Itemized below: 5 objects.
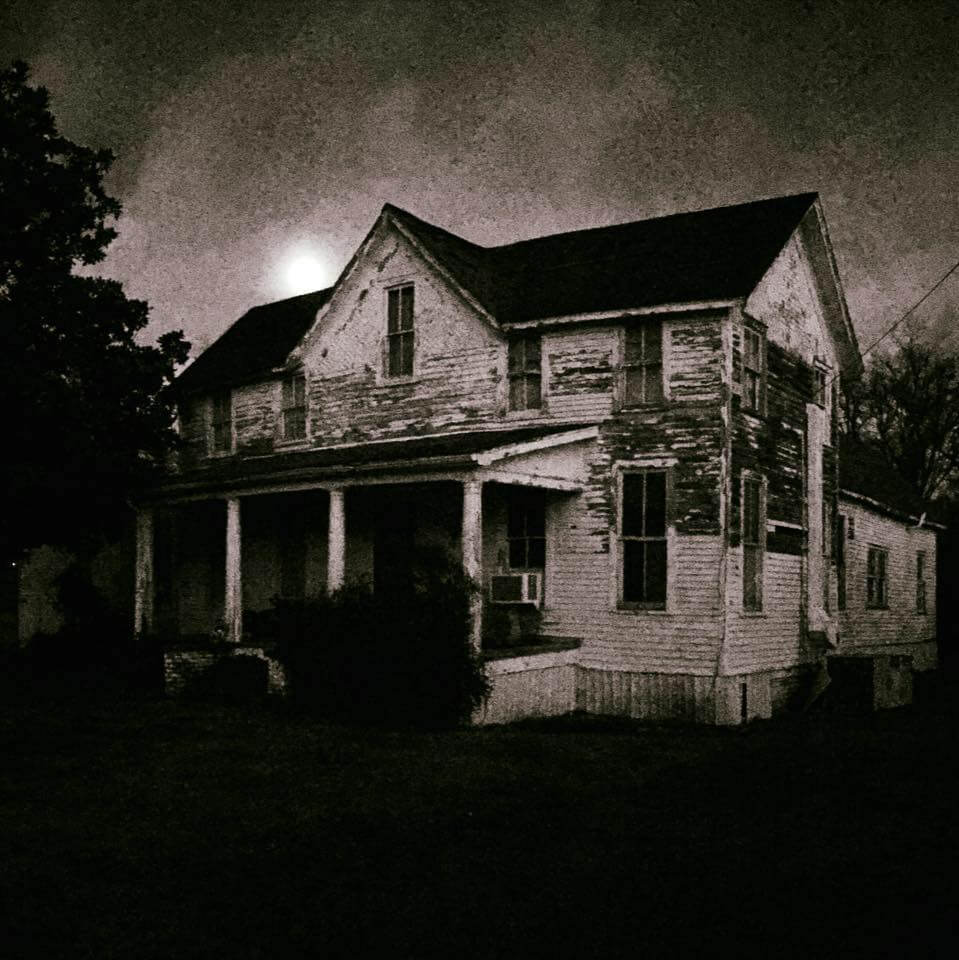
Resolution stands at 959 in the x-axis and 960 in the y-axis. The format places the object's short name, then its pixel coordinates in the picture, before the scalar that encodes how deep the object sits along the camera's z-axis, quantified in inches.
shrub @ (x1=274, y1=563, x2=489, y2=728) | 580.7
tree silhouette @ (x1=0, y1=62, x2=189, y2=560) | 775.7
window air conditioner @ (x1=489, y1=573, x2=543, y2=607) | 693.9
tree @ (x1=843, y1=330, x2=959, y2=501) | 1973.4
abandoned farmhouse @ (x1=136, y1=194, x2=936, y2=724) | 652.1
